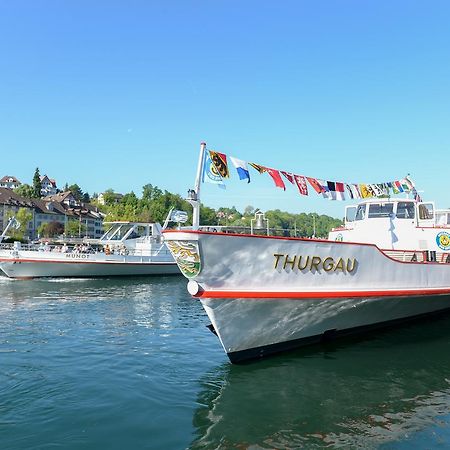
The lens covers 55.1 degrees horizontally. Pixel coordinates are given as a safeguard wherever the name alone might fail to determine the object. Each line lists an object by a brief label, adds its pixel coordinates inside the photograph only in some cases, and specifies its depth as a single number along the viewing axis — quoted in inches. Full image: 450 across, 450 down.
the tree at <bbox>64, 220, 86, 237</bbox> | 3868.9
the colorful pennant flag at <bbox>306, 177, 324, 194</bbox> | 492.4
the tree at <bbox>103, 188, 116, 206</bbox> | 4855.1
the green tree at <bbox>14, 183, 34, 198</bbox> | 4441.4
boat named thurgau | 363.6
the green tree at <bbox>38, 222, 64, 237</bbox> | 3720.5
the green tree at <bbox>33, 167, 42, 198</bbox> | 4636.8
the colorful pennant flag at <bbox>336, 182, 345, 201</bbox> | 532.7
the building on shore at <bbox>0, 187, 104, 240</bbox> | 3681.1
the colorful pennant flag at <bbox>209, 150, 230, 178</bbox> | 378.3
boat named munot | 1234.0
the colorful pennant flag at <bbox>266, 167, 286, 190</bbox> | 435.2
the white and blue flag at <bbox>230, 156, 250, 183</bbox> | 393.1
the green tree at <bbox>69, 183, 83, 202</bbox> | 5705.2
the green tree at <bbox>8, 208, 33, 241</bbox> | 3211.1
